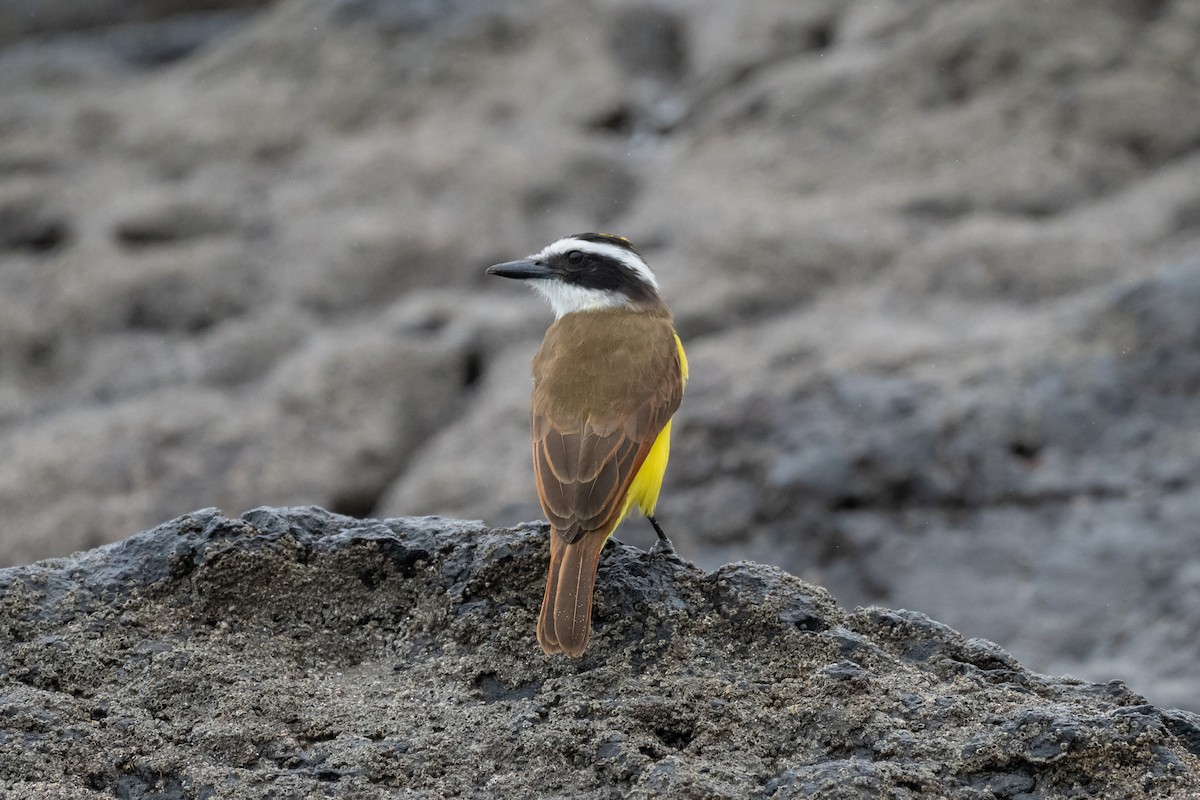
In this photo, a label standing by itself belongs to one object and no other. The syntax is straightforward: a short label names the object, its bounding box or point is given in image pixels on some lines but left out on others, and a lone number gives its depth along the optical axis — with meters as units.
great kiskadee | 8.61
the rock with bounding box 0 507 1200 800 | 7.07
